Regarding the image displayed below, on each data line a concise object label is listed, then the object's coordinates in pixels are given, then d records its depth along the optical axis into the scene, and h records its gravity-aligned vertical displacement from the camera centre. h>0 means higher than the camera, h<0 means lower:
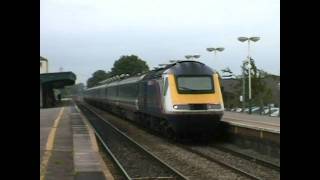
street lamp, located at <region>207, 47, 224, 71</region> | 54.41 +4.31
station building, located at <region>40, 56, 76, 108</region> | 59.25 +1.60
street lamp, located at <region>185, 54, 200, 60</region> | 58.53 +3.91
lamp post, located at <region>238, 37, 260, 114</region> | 45.84 +4.47
